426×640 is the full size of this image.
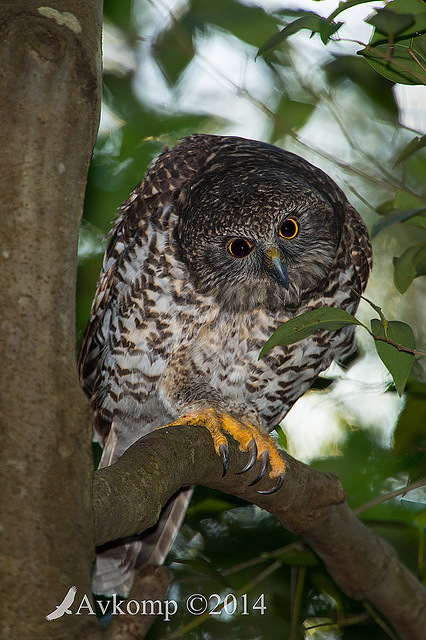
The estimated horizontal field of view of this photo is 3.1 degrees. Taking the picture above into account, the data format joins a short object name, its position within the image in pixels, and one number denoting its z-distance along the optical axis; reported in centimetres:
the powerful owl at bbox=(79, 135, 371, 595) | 590
